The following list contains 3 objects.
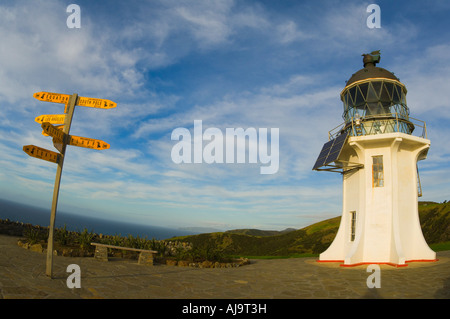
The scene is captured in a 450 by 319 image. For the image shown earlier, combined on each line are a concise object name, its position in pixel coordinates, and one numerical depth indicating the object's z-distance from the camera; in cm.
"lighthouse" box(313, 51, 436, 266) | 1255
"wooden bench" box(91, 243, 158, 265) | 1050
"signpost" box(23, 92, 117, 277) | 650
